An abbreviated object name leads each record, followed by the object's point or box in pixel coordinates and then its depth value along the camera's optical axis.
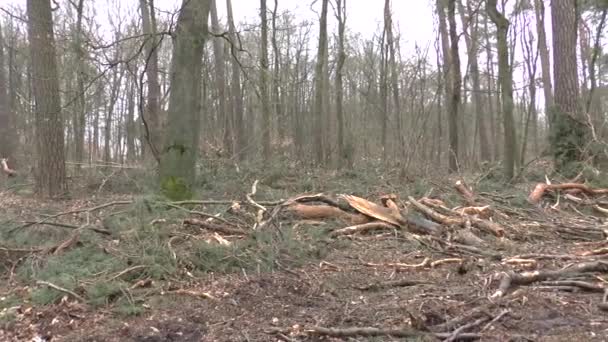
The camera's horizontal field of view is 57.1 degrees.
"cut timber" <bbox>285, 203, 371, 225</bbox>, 7.80
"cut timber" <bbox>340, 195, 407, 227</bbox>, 7.70
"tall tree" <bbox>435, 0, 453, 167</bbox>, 17.06
